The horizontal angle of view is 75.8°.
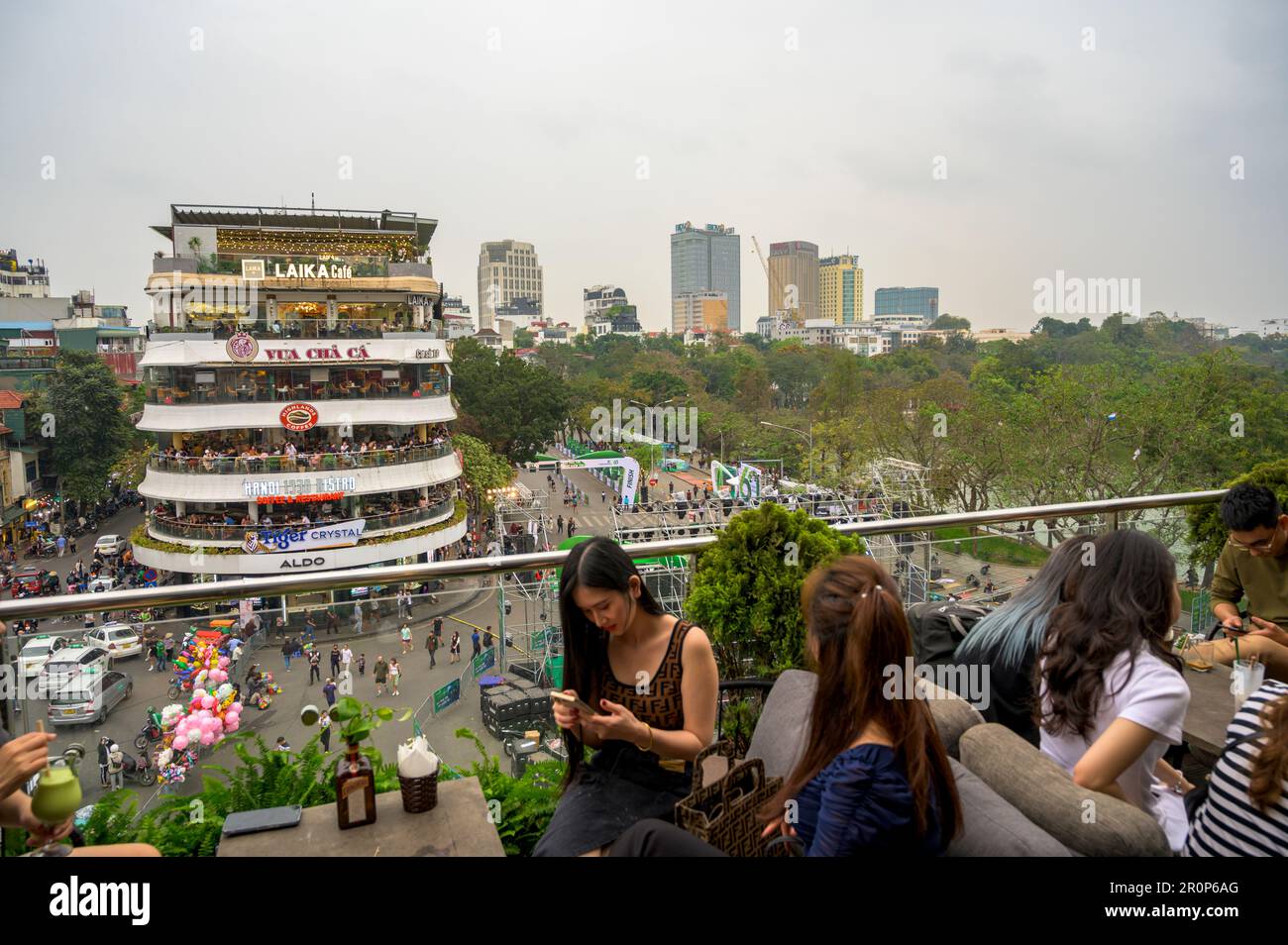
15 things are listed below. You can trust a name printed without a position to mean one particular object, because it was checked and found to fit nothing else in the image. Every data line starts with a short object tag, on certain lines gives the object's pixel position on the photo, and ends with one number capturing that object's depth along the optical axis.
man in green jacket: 3.14
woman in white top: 1.91
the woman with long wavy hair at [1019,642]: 2.37
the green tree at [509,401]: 53.00
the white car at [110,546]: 45.75
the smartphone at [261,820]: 1.92
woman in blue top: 1.55
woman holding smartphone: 2.09
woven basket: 2.01
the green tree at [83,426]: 49.59
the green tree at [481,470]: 45.97
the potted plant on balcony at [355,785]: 1.95
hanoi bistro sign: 36.69
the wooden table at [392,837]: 1.86
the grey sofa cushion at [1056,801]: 1.52
